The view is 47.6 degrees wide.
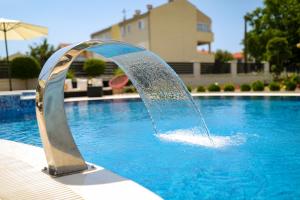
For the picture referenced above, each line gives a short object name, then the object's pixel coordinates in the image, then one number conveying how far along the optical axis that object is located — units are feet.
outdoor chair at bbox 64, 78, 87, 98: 66.69
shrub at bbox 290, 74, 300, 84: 75.48
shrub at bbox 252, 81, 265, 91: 72.13
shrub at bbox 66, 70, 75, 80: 77.14
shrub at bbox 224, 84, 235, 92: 74.38
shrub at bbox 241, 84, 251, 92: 73.87
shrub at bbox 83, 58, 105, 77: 83.15
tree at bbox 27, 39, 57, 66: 155.33
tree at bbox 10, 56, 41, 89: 72.90
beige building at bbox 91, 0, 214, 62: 119.44
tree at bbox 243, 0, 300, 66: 127.13
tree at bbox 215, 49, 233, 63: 216.13
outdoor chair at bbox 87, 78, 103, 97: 65.62
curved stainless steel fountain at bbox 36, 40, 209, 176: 15.10
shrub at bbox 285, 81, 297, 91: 68.59
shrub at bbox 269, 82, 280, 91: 70.90
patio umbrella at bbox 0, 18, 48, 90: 56.03
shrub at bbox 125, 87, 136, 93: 74.43
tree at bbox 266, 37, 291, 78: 96.37
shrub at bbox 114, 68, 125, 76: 83.87
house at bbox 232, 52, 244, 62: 262.88
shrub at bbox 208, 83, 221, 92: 74.95
